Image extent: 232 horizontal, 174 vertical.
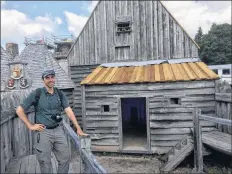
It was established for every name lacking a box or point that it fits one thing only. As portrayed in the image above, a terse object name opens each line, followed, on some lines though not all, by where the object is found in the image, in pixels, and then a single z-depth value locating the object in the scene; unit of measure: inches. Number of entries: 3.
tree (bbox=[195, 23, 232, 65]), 1871.9
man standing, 160.9
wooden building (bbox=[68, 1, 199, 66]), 538.3
